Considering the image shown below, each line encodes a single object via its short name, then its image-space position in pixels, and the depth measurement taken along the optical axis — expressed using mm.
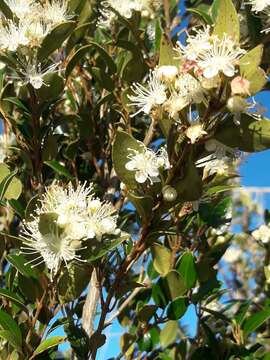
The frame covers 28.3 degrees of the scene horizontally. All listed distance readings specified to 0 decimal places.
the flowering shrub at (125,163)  201
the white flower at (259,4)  260
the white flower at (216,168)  252
